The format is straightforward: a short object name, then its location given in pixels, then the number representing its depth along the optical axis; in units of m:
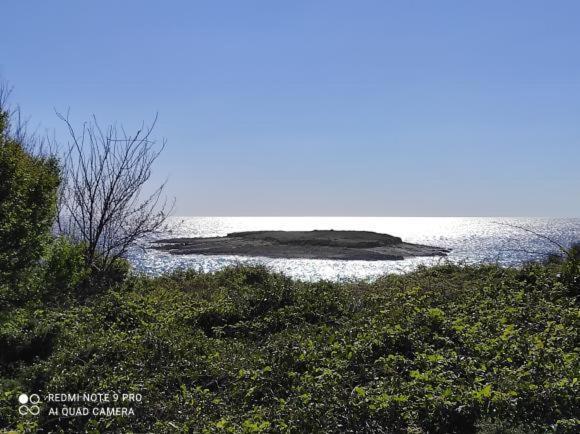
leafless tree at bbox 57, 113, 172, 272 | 14.18
